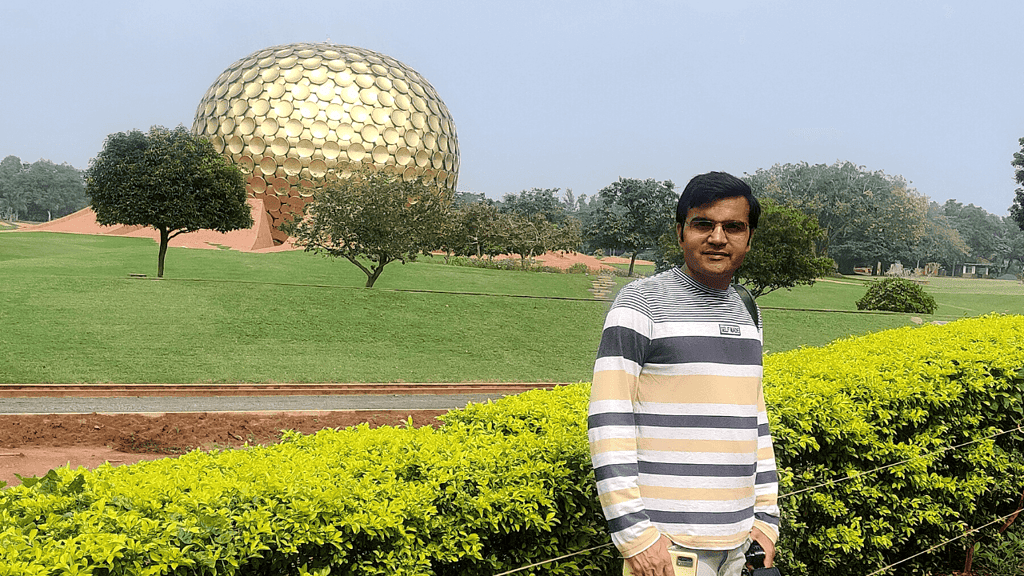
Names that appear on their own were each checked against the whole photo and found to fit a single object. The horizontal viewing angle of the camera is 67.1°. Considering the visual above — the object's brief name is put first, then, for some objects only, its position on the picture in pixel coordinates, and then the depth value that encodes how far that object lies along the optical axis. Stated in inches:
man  81.0
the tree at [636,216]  1721.2
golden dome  1338.6
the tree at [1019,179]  1632.6
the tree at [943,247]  2992.1
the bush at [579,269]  1365.3
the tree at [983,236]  3465.6
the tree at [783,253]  950.4
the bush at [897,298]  940.5
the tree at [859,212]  2367.1
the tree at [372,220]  815.7
